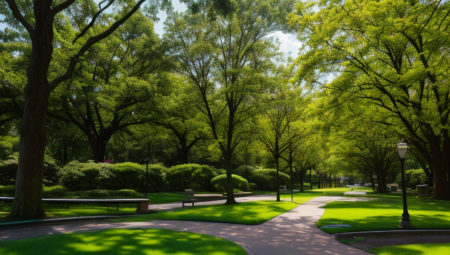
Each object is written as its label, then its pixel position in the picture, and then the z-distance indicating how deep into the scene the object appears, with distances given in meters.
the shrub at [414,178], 47.35
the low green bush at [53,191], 18.00
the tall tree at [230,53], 20.86
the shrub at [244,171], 41.44
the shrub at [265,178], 41.44
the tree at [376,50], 15.02
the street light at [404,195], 10.78
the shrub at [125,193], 20.34
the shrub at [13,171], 20.58
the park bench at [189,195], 21.45
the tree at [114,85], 25.88
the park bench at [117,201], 14.48
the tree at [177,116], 23.84
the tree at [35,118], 11.77
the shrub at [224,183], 31.66
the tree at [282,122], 25.88
